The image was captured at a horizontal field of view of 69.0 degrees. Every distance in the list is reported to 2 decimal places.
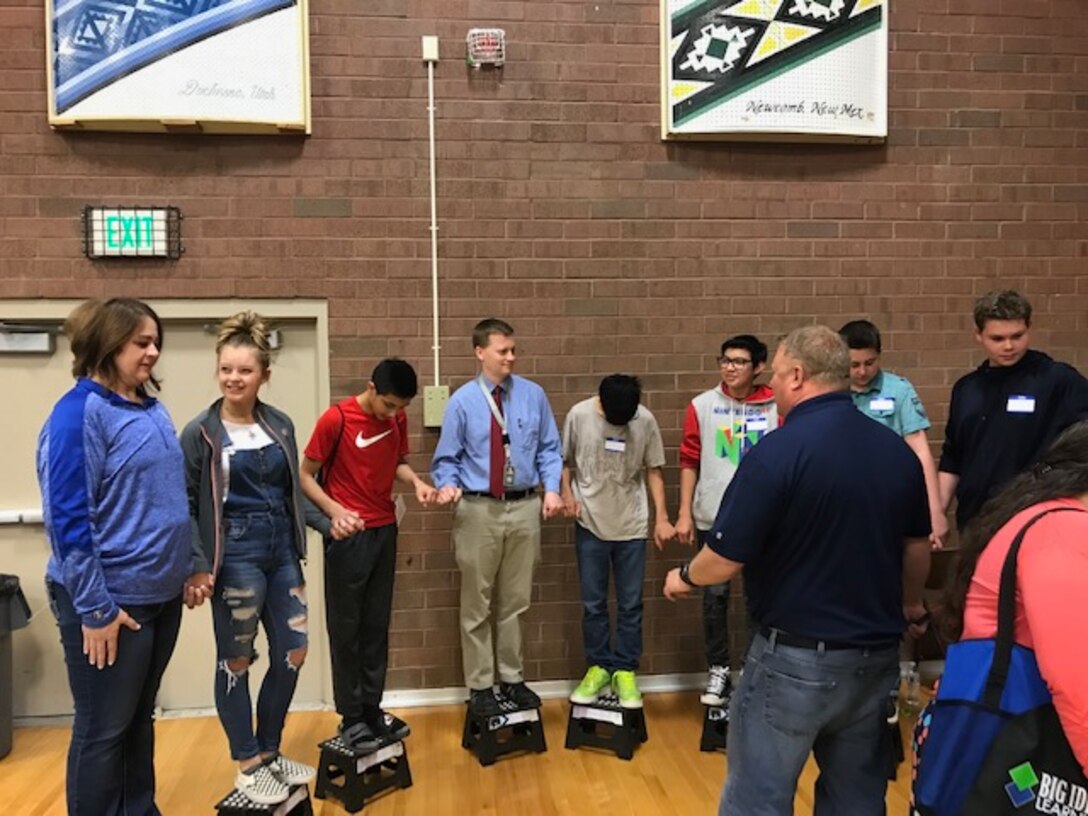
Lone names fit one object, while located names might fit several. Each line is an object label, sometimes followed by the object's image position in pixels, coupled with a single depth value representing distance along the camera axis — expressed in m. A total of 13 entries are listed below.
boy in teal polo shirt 3.11
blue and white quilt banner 3.41
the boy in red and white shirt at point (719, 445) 3.27
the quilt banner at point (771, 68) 3.71
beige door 3.57
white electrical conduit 3.61
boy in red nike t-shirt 2.80
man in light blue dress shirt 3.20
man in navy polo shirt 1.78
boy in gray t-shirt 3.35
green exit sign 3.47
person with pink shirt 1.32
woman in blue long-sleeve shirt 2.02
